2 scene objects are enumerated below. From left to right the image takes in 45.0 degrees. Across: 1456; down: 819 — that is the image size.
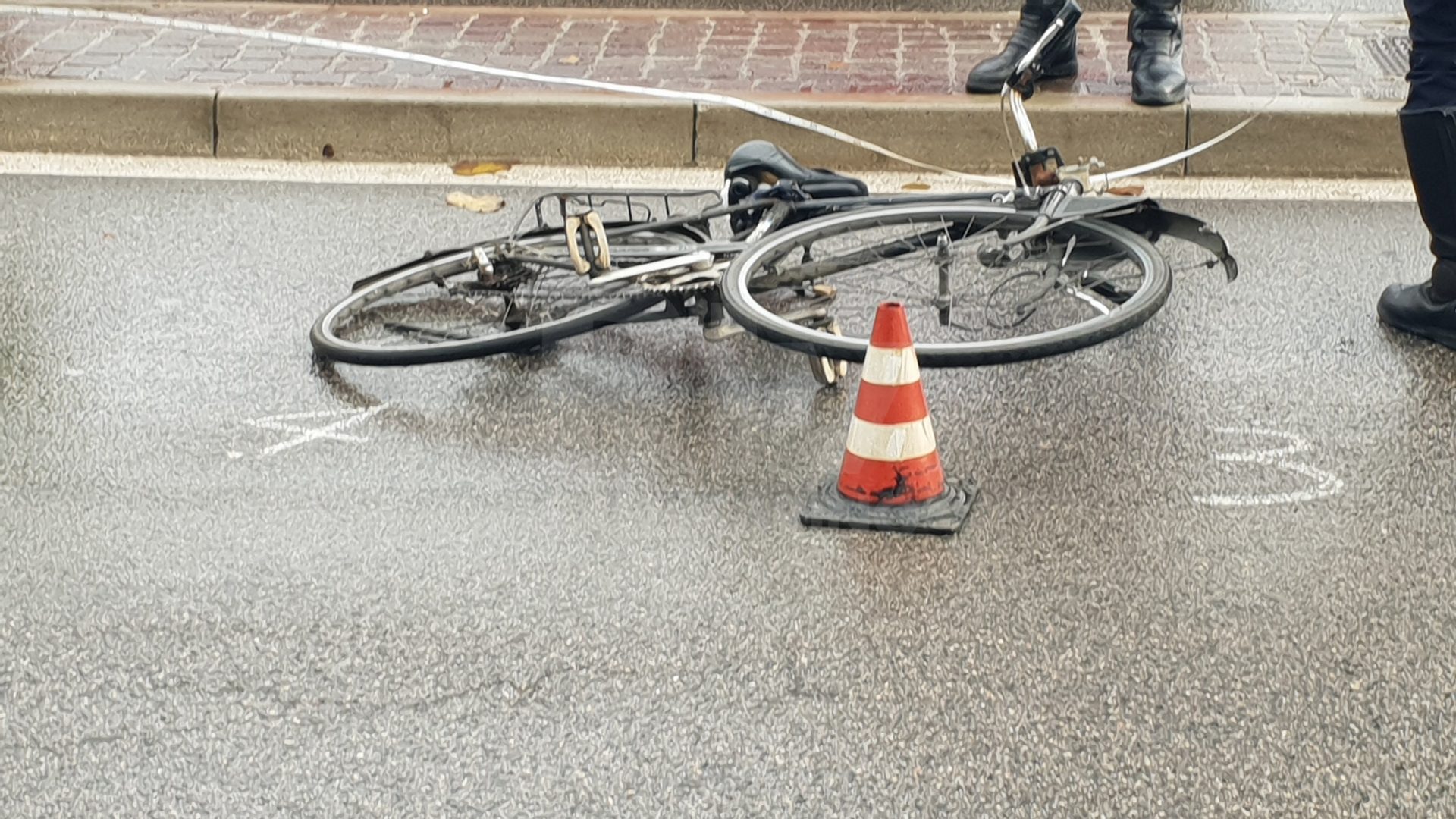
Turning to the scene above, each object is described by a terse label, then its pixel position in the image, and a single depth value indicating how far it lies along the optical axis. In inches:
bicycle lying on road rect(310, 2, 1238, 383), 196.9
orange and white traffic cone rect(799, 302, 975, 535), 165.3
